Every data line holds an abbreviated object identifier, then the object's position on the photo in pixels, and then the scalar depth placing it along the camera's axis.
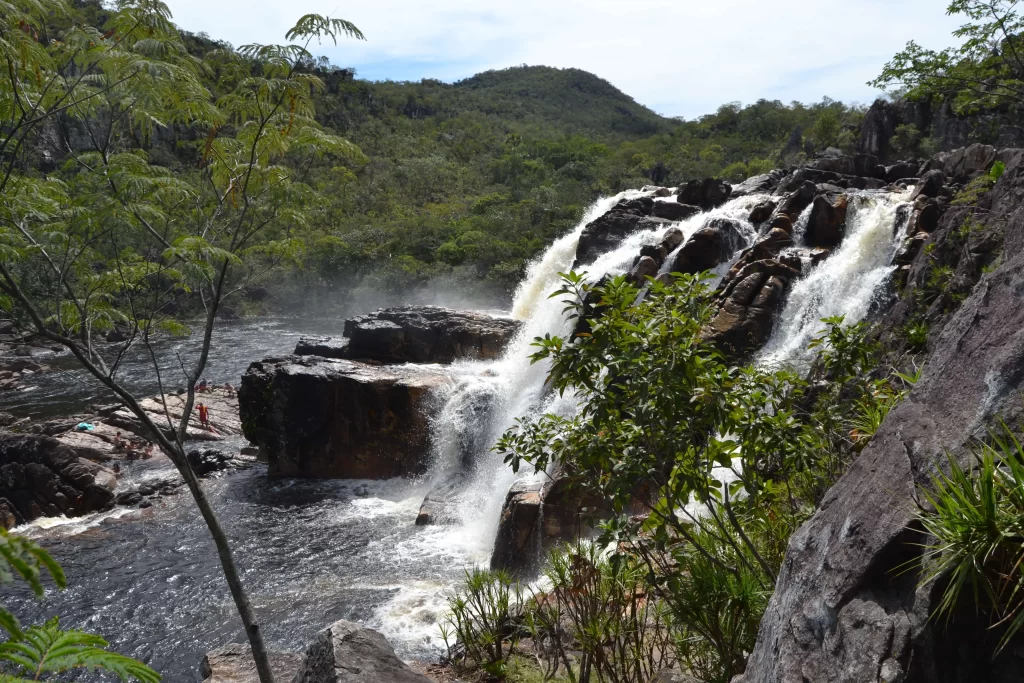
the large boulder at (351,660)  5.07
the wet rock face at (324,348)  19.42
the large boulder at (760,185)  21.02
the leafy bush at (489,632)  6.35
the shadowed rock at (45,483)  14.10
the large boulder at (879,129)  33.69
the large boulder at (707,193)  21.62
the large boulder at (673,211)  21.45
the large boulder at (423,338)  19.52
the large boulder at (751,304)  12.16
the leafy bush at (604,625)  5.09
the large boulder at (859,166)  21.73
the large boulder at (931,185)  14.27
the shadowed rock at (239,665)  6.47
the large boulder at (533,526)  9.52
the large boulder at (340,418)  16.42
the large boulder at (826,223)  14.96
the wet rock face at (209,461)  17.19
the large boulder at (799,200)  16.33
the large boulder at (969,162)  13.66
